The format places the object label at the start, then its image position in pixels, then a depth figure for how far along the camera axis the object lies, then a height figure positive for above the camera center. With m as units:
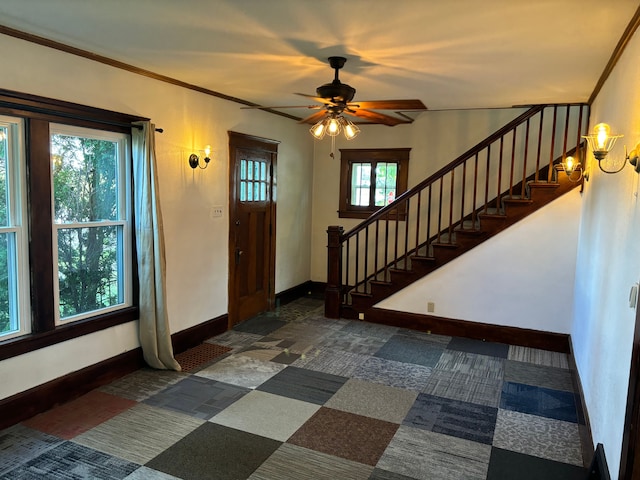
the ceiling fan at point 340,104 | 3.30 +0.72
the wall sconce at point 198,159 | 4.48 +0.36
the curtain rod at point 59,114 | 2.99 +0.55
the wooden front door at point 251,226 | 5.21 -0.34
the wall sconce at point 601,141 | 2.63 +0.38
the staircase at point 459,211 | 4.89 -0.09
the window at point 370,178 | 6.49 +0.32
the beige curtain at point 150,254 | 3.80 -0.49
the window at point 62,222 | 3.08 -0.22
